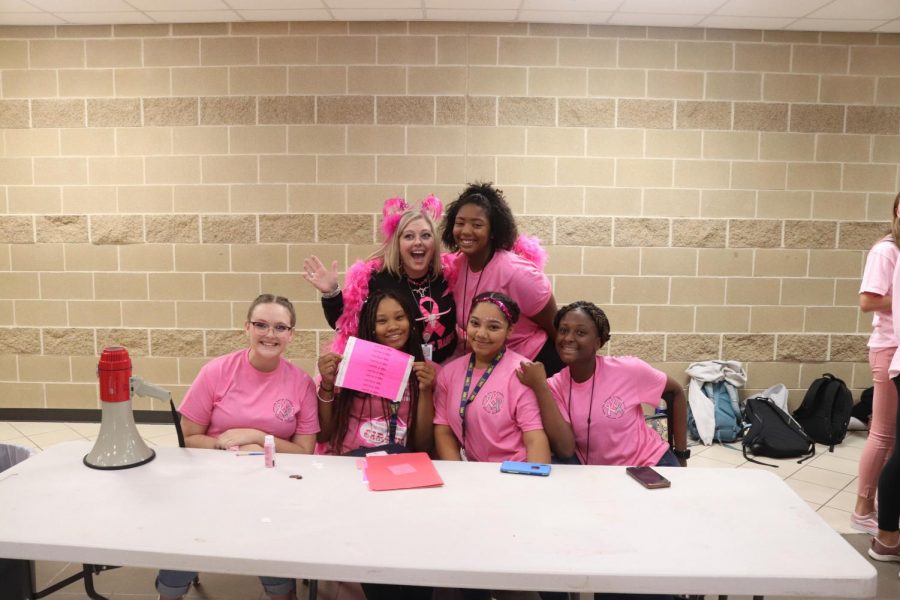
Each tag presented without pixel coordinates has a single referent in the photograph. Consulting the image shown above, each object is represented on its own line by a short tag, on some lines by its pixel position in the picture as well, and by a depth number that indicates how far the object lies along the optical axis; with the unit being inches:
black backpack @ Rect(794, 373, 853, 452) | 165.2
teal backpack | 168.6
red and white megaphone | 67.1
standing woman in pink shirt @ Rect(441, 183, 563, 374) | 98.8
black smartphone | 64.9
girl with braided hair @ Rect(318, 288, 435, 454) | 83.8
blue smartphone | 68.7
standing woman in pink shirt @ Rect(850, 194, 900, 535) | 105.3
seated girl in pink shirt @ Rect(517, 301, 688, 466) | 82.5
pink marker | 69.8
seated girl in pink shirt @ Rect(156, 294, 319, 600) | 83.3
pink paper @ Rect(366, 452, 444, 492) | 64.8
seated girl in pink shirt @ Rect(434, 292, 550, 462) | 80.6
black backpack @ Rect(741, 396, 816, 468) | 156.2
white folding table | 48.9
